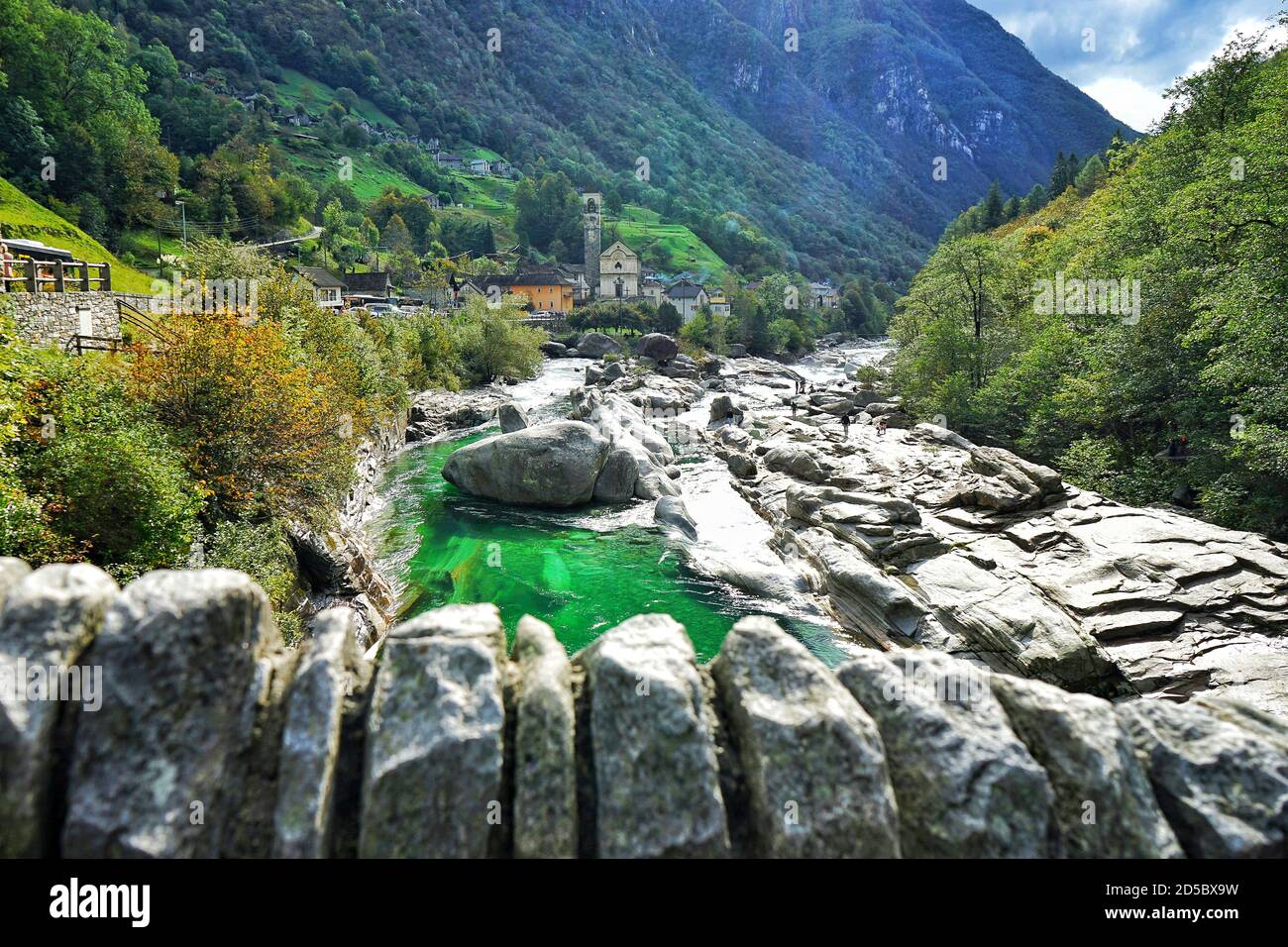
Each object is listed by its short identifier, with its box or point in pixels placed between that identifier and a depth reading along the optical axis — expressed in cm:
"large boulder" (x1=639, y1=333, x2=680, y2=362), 8988
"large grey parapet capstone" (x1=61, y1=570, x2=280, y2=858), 365
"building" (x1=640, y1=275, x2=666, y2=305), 14738
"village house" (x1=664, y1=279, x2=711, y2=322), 13838
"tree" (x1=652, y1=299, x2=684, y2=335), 11644
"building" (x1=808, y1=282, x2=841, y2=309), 17659
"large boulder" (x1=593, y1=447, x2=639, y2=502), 3044
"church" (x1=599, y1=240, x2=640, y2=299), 14938
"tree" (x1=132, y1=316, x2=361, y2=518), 1664
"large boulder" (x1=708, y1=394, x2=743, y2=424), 5359
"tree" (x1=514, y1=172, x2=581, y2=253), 18675
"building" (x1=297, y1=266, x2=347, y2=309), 8169
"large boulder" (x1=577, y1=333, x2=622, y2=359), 10193
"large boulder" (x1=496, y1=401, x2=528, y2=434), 3898
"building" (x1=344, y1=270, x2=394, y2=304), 10806
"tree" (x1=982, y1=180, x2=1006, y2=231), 11707
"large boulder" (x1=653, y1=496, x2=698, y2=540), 2734
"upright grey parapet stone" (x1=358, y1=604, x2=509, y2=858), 395
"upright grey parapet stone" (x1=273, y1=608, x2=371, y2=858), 382
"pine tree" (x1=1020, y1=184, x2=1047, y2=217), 11081
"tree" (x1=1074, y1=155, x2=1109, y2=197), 8788
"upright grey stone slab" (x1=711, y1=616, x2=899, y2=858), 408
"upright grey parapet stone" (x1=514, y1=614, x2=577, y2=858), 405
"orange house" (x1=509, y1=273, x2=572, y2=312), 13700
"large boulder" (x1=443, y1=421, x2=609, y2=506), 2920
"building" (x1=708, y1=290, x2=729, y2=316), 12738
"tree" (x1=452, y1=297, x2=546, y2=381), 6738
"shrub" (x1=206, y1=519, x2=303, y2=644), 1457
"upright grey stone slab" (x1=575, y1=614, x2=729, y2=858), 405
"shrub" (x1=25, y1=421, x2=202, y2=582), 1168
